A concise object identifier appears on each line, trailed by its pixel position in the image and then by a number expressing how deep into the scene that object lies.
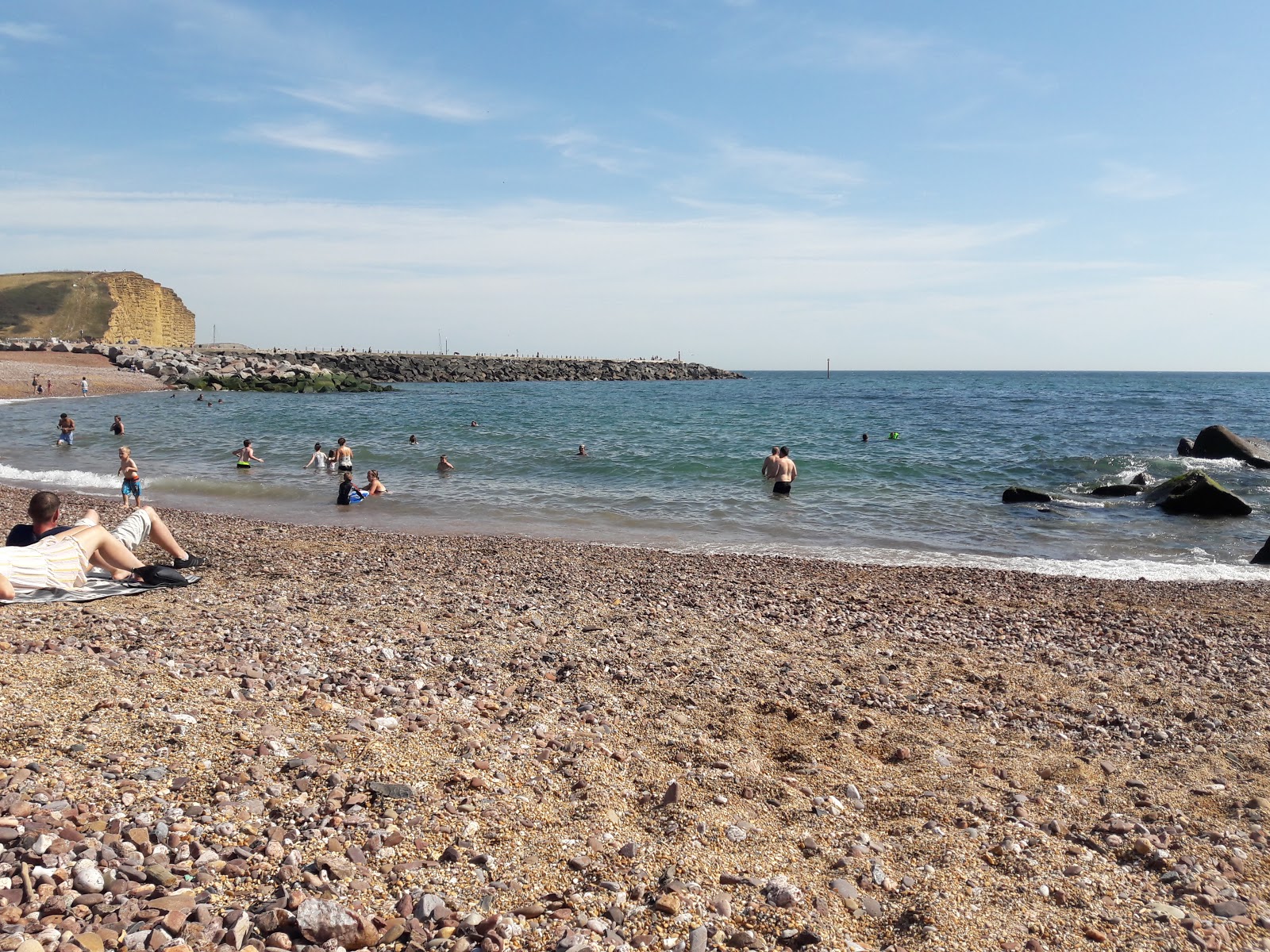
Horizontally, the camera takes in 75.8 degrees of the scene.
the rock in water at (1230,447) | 27.08
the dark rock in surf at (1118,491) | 21.06
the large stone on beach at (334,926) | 3.19
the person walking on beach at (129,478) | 16.53
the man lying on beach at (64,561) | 7.25
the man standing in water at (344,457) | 22.41
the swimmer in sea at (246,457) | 23.80
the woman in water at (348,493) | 18.25
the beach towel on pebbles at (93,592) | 7.26
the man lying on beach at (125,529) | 7.81
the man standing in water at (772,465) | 21.42
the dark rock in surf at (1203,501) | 17.73
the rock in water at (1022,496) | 19.56
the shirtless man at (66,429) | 27.27
